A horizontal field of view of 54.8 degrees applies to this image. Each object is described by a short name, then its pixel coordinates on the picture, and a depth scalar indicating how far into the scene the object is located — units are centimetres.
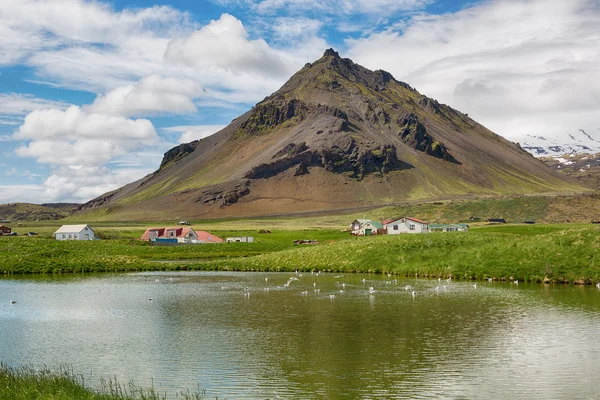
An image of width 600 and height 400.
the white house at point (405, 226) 13812
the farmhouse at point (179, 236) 14250
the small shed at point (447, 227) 12823
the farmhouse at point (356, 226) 15312
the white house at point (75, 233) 14525
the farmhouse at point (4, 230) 17539
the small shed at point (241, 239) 12998
